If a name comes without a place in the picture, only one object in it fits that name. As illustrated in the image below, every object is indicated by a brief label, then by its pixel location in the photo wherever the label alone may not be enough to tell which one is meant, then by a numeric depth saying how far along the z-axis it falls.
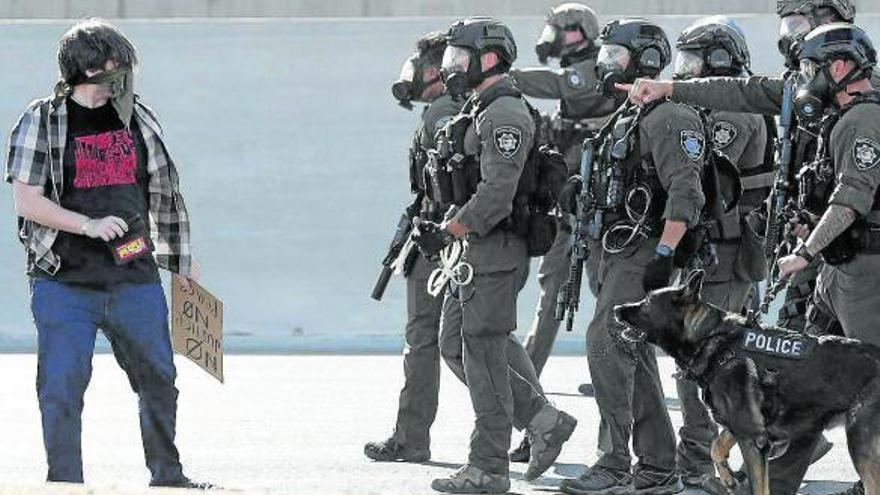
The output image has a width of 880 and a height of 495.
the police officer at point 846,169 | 15.40
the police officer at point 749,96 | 16.78
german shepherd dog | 14.83
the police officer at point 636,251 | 17.06
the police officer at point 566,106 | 22.25
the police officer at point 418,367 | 19.44
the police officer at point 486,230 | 17.33
